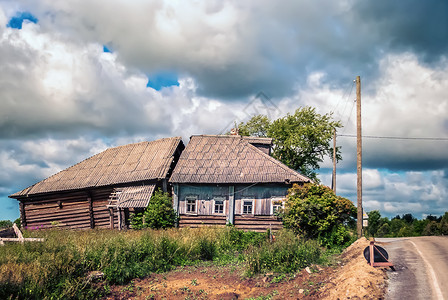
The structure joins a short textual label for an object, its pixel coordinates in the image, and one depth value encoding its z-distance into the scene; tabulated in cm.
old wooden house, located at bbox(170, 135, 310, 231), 2159
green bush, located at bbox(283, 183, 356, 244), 1770
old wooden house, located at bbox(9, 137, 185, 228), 2398
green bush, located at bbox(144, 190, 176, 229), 2216
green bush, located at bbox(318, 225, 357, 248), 1750
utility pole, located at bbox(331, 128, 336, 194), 3039
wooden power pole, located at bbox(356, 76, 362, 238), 1848
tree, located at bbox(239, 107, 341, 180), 3284
